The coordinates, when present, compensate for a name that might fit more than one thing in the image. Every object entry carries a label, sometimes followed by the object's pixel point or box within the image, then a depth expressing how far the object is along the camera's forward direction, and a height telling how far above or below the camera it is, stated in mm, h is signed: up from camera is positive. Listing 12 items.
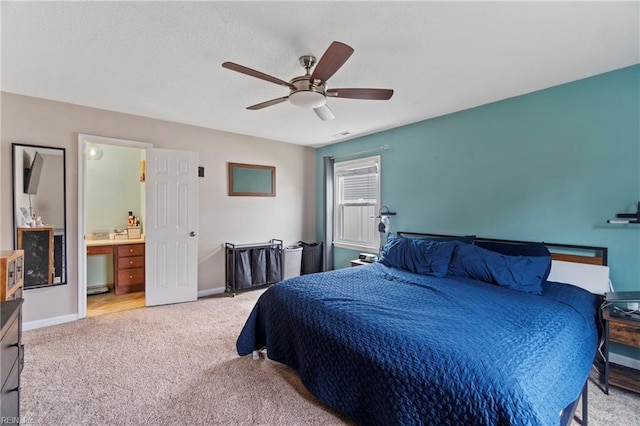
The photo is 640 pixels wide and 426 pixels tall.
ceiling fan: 1802 +889
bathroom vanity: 4223 -781
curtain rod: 4281 +943
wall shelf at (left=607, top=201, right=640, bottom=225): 2201 -58
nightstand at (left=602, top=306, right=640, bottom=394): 1990 -893
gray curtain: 5168 -69
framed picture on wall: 4578 +498
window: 4527 +118
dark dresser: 1183 -679
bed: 1257 -696
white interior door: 3750 -232
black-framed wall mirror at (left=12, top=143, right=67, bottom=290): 3014 -24
